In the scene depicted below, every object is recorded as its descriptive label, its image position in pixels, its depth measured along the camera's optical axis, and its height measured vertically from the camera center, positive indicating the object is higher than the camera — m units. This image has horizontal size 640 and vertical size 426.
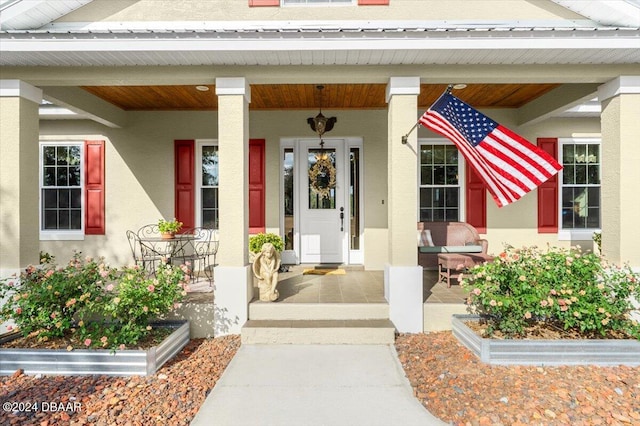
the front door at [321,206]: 6.78 +0.11
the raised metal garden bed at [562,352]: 3.34 -1.34
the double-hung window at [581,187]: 6.80 +0.46
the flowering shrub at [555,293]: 3.42 -0.82
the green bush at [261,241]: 5.38 -0.45
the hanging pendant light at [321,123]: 5.84 +1.51
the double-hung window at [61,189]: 6.65 +0.45
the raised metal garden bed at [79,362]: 3.24 -1.38
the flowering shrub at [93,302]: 3.47 -0.90
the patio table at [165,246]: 6.39 -0.64
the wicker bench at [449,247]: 5.18 -0.60
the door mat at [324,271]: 6.10 -1.06
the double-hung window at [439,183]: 6.84 +0.55
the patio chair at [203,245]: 6.56 -0.62
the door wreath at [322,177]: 6.75 +0.67
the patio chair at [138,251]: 6.30 -0.72
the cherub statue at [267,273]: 4.33 -0.76
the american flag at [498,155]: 3.51 +0.57
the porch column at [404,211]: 4.19 +0.01
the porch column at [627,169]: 4.20 +0.50
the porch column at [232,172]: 4.24 +0.49
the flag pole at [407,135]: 4.10 +0.90
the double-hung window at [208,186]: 6.76 +0.50
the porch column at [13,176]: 4.21 +0.44
